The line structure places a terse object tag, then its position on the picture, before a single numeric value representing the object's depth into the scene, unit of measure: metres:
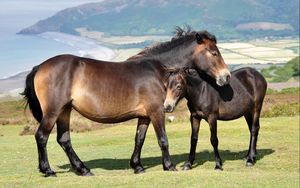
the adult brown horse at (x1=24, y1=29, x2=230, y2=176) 10.35
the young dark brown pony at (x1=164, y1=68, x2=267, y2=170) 11.53
